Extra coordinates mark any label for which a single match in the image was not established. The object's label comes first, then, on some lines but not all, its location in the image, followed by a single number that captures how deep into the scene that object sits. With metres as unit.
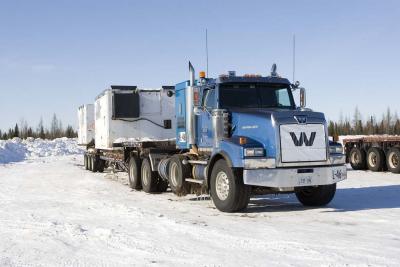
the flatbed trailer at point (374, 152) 21.38
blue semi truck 10.47
